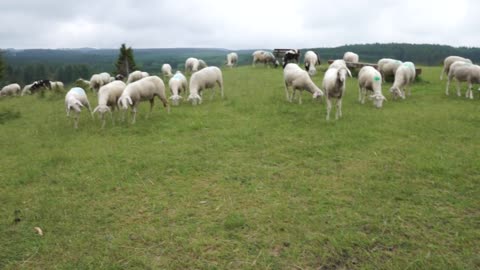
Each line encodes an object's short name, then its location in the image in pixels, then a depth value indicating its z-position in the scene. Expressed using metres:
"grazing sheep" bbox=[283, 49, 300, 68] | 29.04
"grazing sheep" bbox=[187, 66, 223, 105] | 15.77
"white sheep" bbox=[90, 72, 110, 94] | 24.38
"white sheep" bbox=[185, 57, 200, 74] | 29.93
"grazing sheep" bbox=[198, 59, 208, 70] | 32.00
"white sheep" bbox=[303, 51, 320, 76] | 24.99
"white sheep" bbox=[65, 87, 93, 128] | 12.32
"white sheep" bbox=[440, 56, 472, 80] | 19.33
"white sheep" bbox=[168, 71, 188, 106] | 15.60
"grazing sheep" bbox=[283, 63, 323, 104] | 14.18
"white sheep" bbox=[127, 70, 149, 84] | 24.00
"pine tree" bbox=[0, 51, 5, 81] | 26.93
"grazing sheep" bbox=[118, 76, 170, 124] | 11.97
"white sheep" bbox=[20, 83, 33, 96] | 31.52
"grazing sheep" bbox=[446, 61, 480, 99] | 14.46
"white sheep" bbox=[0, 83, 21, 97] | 34.62
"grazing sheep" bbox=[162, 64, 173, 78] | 31.19
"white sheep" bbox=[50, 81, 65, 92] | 24.54
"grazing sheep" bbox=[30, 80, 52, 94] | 30.28
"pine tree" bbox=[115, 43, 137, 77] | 43.22
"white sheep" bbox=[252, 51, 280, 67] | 32.62
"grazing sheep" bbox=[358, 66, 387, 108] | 13.62
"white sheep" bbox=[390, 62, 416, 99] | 15.10
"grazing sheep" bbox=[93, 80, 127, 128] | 12.17
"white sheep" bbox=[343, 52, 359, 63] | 28.31
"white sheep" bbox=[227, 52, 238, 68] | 37.41
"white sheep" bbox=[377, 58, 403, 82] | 18.73
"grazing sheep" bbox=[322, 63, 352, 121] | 11.14
